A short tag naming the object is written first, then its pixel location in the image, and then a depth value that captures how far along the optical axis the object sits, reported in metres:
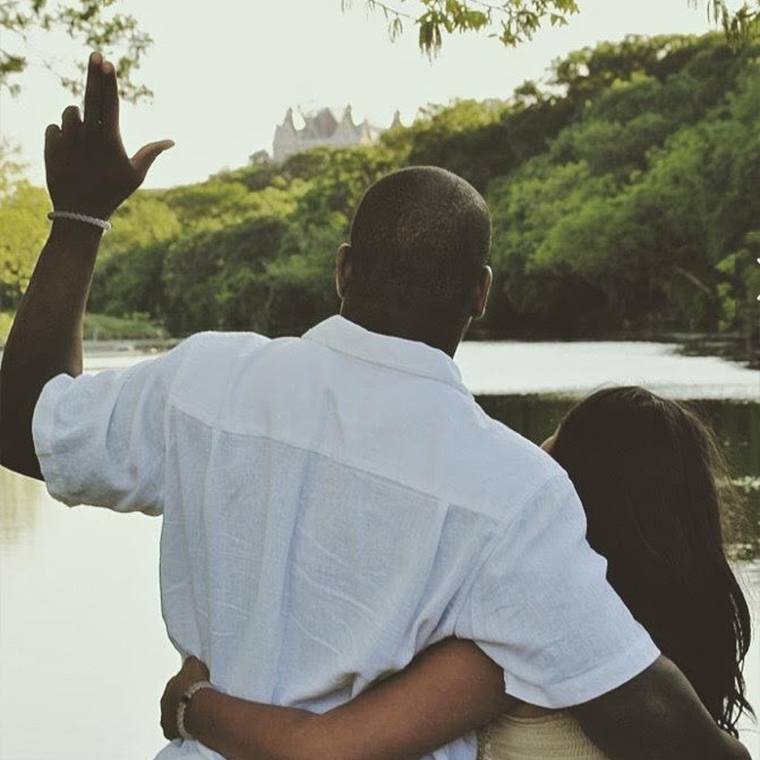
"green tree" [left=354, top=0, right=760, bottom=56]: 4.53
